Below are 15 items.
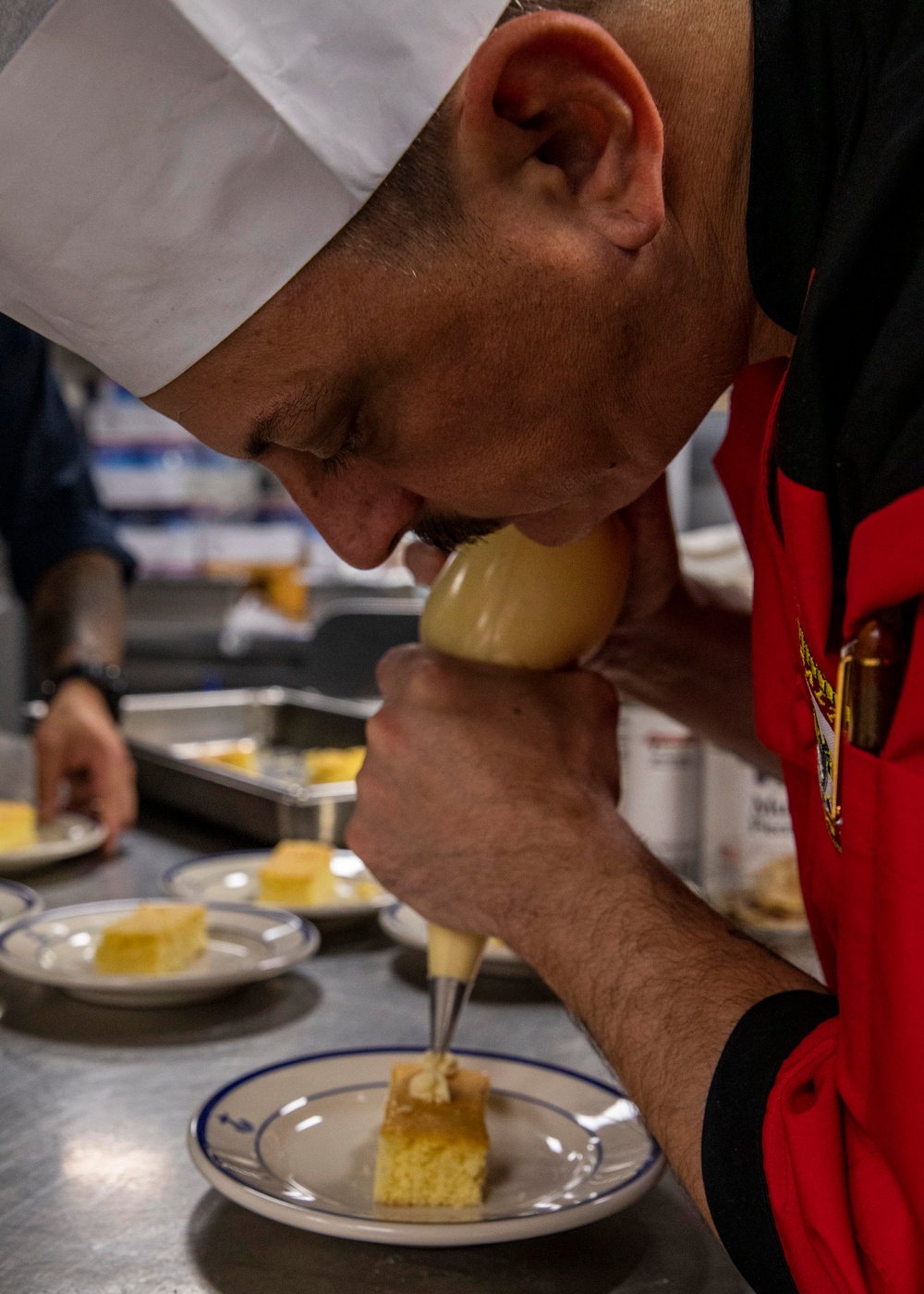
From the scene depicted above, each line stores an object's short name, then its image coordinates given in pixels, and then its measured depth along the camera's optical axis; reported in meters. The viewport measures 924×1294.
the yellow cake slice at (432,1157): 0.99
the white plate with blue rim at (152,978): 1.36
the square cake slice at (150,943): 1.43
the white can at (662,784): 1.61
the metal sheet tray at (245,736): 1.99
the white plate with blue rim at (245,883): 1.69
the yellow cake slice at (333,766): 2.30
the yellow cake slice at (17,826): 2.02
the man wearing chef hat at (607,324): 0.75
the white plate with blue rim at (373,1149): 0.91
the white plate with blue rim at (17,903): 1.71
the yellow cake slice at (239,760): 2.49
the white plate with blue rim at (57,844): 1.96
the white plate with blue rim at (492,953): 1.51
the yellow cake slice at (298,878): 1.73
